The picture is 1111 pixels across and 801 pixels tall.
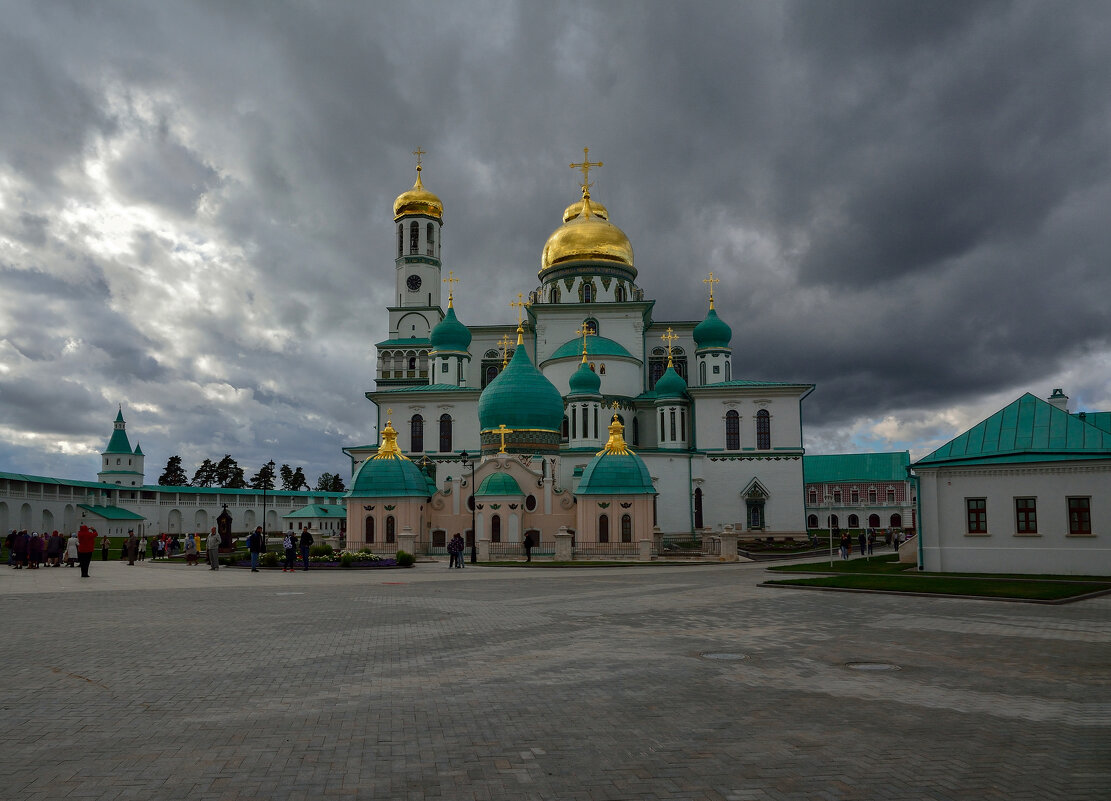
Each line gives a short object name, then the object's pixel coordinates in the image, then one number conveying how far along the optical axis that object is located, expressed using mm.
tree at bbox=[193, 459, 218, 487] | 110969
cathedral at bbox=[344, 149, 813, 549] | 39312
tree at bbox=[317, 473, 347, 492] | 130375
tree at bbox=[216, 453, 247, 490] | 111000
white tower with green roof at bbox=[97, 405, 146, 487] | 92750
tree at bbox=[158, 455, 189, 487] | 110375
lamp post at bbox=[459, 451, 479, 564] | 34491
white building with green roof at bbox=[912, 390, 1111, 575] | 23188
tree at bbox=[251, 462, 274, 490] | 100475
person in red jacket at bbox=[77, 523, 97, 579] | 25531
